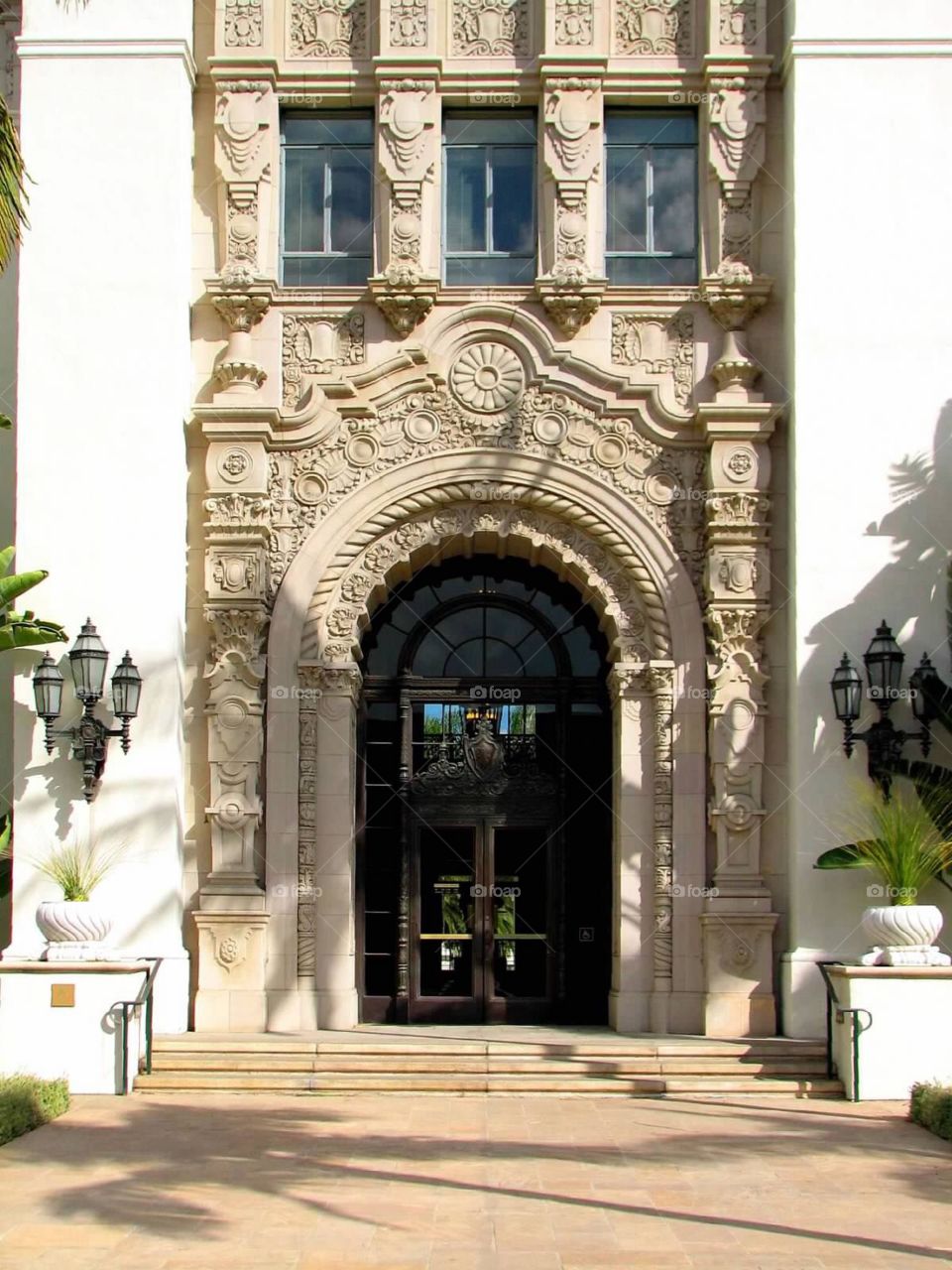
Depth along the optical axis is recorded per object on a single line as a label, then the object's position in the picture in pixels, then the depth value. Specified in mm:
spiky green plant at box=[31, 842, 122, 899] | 14938
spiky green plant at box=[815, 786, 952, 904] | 14352
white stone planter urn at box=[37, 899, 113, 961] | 14398
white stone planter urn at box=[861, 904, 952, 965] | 14086
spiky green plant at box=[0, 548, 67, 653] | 15188
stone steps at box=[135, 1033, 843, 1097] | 13930
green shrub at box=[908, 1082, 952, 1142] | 12008
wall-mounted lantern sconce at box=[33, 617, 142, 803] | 15234
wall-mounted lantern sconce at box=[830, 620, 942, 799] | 15133
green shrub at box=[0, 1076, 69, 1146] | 11672
